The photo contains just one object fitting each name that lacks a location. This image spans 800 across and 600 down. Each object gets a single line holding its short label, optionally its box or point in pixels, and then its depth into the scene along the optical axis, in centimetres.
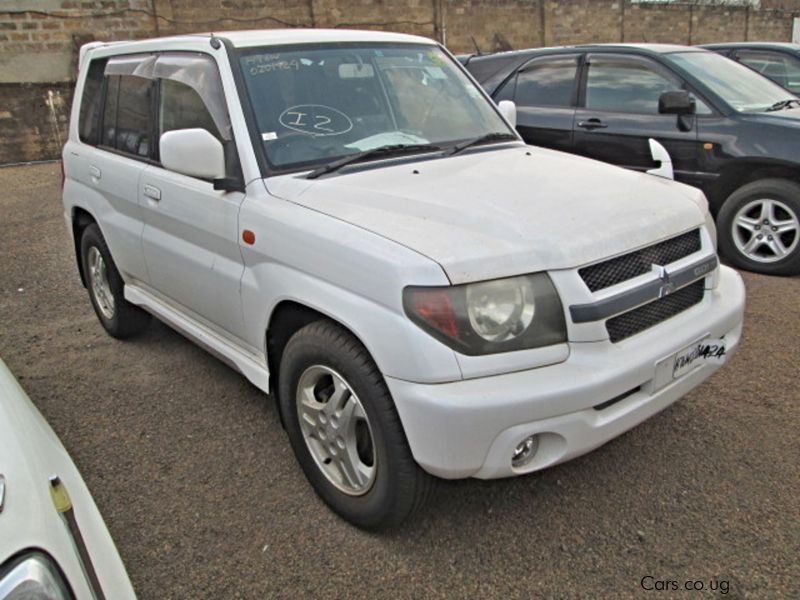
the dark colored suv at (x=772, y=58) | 861
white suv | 220
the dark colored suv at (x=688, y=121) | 535
